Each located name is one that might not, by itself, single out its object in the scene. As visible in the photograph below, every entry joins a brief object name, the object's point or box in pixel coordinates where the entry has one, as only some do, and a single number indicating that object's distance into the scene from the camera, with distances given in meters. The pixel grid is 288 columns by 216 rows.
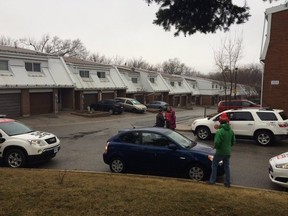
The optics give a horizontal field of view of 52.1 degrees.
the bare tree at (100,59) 83.19
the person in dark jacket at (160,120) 14.36
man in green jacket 7.34
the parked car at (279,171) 7.47
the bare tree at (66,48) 69.25
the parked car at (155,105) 39.99
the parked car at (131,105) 34.31
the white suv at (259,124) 13.67
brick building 18.47
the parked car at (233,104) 24.54
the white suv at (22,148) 9.62
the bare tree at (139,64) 91.06
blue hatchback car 8.16
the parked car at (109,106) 31.28
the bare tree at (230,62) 27.95
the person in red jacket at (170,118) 14.62
